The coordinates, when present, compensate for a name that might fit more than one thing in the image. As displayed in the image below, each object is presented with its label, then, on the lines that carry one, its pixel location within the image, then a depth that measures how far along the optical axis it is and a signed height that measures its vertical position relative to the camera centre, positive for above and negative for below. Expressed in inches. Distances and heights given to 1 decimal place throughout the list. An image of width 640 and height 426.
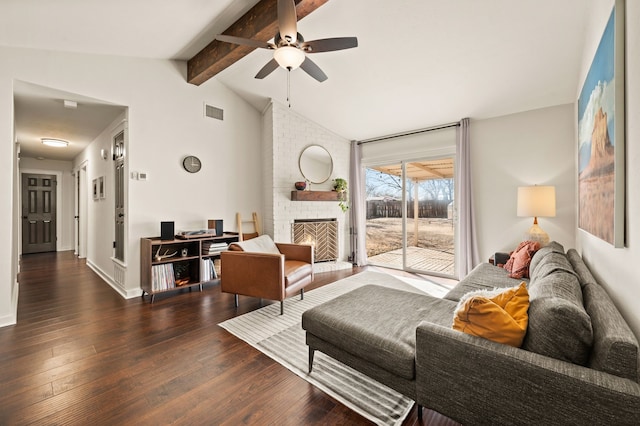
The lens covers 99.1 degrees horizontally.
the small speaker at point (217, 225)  155.6 -6.4
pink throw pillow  105.3 -19.6
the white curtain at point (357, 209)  208.7 +2.7
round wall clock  155.4 +29.2
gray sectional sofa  35.5 -24.8
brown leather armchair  111.1 -26.1
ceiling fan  80.0 +54.4
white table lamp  121.4 +3.0
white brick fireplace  176.9 +32.2
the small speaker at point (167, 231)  137.6 -8.3
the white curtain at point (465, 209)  154.9 +1.2
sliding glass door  175.6 -2.9
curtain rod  164.2 +53.0
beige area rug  61.8 -43.0
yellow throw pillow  45.1 -18.3
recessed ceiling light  193.2 +53.1
